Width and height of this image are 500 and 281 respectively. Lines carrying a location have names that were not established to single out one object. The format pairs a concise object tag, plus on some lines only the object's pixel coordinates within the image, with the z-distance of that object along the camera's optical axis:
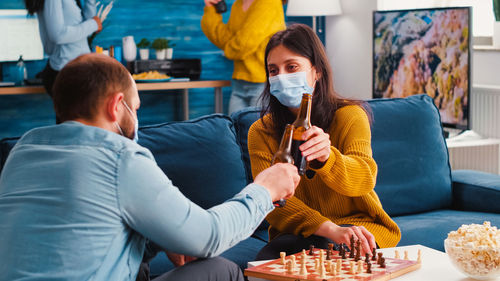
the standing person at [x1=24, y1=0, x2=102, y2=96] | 4.39
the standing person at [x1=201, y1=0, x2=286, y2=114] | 4.42
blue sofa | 2.49
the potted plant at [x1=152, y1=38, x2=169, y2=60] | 5.94
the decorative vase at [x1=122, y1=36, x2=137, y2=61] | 5.79
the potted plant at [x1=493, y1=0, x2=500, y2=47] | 4.08
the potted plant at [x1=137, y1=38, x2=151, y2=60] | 5.92
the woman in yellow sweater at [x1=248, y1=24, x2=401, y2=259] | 1.97
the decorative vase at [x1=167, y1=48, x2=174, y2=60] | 5.99
